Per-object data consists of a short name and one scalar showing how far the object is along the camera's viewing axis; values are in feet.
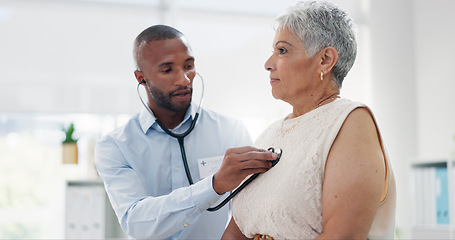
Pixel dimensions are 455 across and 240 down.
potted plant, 11.76
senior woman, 3.67
